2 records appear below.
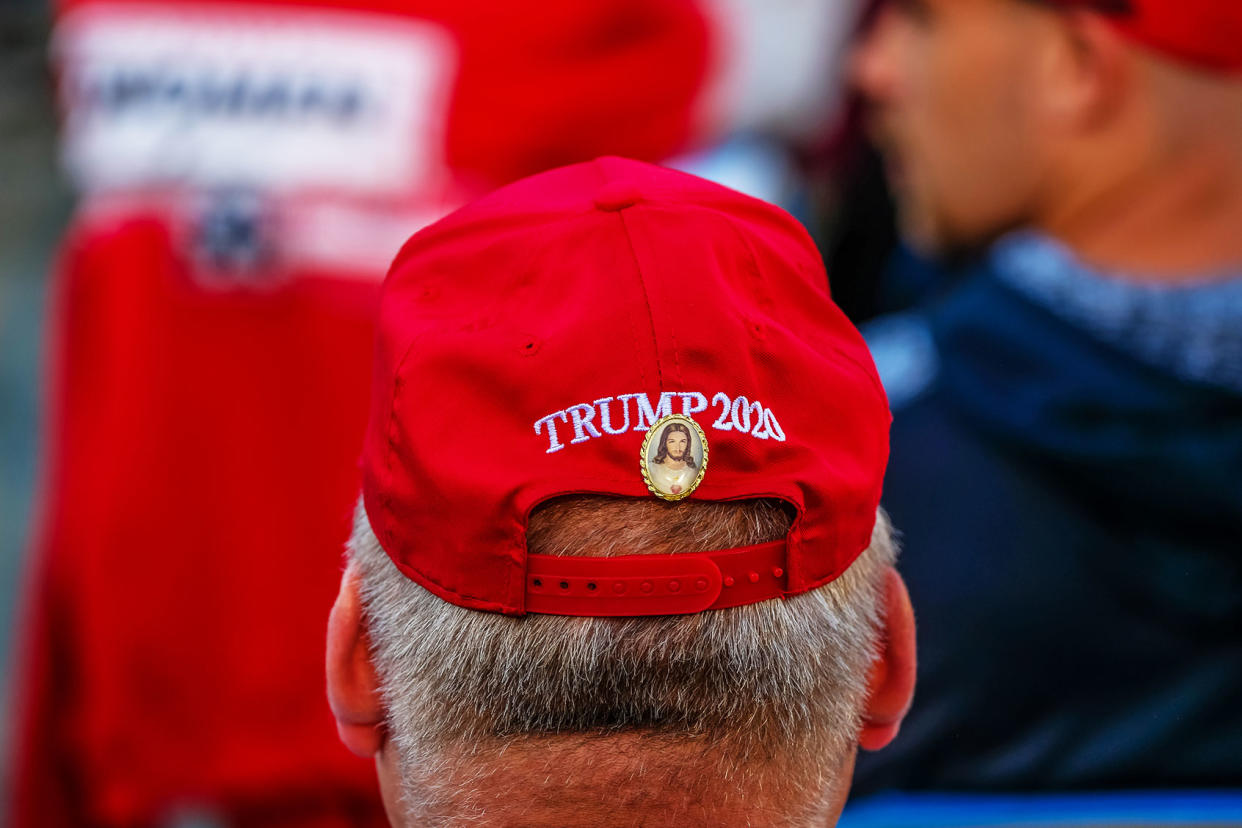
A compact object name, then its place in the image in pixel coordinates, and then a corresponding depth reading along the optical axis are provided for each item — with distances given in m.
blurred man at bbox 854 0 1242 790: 3.41
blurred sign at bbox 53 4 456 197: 4.43
